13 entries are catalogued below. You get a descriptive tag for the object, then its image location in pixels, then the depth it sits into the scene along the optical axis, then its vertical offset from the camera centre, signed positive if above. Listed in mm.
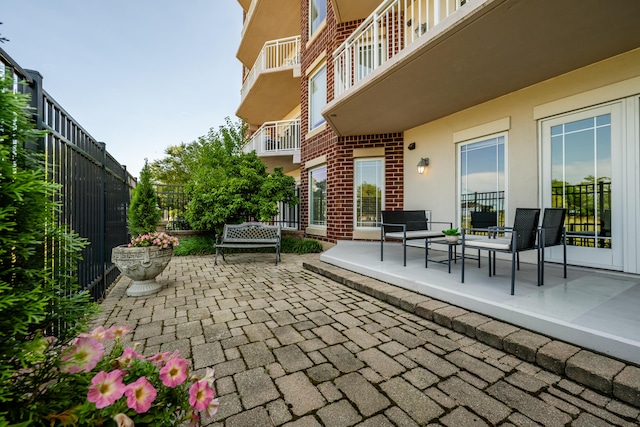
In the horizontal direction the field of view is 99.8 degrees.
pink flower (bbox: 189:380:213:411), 838 -580
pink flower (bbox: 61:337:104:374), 855 -463
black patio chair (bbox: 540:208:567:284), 3076 -201
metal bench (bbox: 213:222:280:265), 5922 -487
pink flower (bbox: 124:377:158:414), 759 -526
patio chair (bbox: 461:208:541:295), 2828 -279
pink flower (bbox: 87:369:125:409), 739 -496
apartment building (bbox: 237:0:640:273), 3106 +1677
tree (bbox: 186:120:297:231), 7363 +653
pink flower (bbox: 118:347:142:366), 937 -509
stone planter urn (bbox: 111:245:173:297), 3570 -682
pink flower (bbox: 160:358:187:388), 849 -516
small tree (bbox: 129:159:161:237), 3986 +86
